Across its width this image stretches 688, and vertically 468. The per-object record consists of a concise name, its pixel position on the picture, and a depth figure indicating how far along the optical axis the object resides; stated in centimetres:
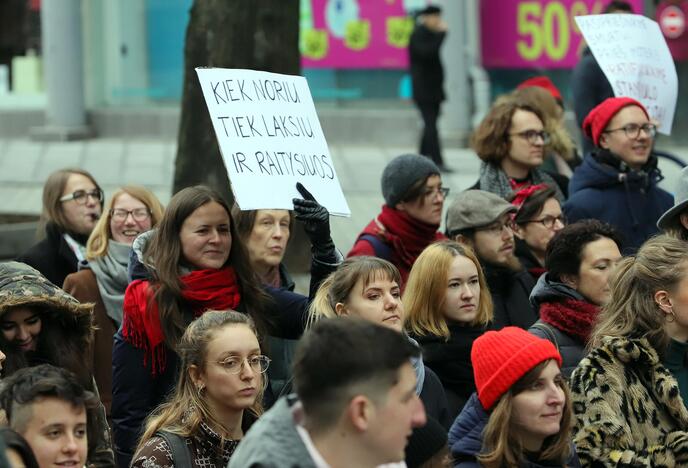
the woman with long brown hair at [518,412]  970
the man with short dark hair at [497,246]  1383
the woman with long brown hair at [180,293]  1194
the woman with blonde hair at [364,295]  1126
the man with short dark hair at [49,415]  878
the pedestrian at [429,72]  3119
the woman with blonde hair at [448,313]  1210
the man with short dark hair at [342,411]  667
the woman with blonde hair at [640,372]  1021
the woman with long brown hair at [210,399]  1006
